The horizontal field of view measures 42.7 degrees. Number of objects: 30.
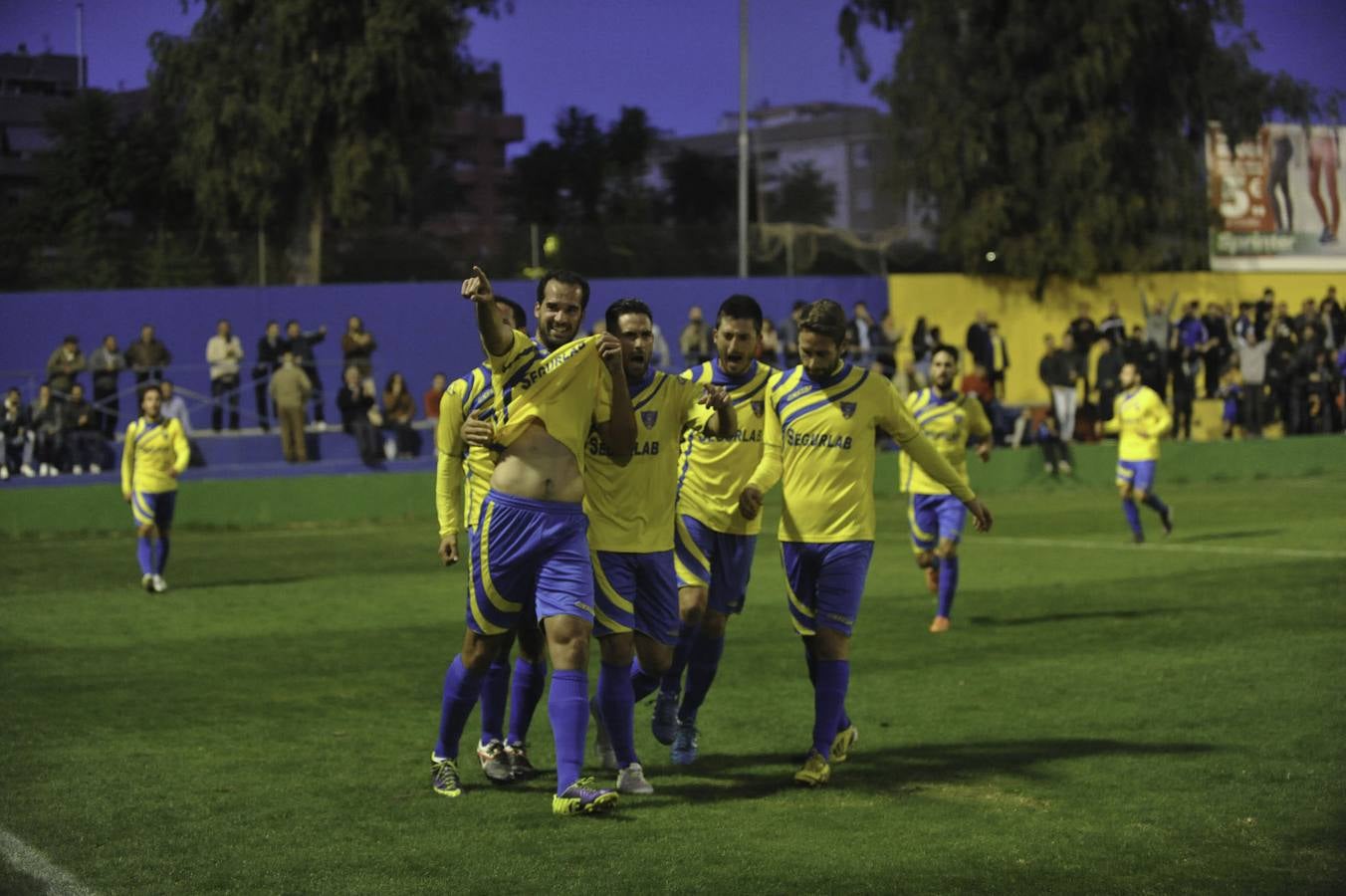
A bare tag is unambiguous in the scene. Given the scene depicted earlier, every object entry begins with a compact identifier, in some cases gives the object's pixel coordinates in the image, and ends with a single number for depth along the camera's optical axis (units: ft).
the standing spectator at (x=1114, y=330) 99.96
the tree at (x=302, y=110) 96.37
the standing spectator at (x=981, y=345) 100.32
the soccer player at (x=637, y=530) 25.77
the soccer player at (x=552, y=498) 24.06
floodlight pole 100.83
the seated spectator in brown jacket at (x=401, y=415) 87.71
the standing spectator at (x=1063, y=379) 100.48
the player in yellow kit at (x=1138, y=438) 65.98
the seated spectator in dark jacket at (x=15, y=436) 79.05
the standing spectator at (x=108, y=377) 84.23
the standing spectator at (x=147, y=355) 85.87
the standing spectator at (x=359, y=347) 89.61
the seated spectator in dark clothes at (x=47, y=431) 80.18
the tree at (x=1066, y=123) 115.34
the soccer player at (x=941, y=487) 45.78
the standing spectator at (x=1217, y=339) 98.48
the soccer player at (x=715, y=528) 29.01
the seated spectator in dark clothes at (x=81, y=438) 80.94
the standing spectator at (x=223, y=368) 87.04
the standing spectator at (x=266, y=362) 88.38
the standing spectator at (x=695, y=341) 93.09
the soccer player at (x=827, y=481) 27.61
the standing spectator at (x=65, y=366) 82.74
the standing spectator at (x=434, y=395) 88.45
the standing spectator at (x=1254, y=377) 98.32
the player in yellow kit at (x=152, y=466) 56.24
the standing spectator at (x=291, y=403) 85.56
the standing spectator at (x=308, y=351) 88.63
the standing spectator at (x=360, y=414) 86.53
